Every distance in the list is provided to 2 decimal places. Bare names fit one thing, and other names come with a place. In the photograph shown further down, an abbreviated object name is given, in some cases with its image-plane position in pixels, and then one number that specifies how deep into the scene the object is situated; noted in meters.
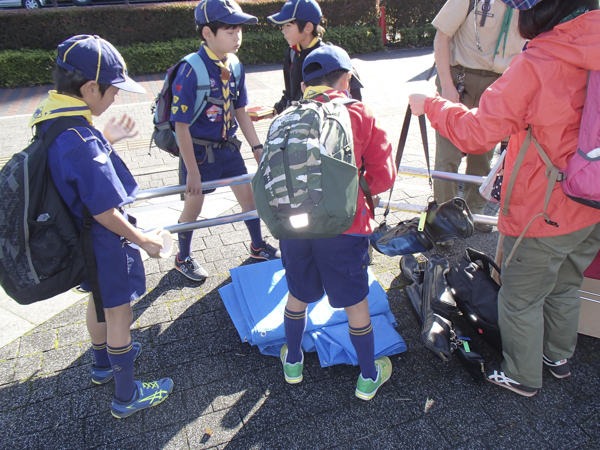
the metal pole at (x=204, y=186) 2.93
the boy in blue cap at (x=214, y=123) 2.97
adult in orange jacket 1.85
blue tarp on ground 2.77
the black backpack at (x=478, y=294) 2.70
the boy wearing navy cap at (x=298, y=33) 3.51
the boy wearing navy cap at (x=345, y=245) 2.15
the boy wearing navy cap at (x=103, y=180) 1.90
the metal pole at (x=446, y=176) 3.12
